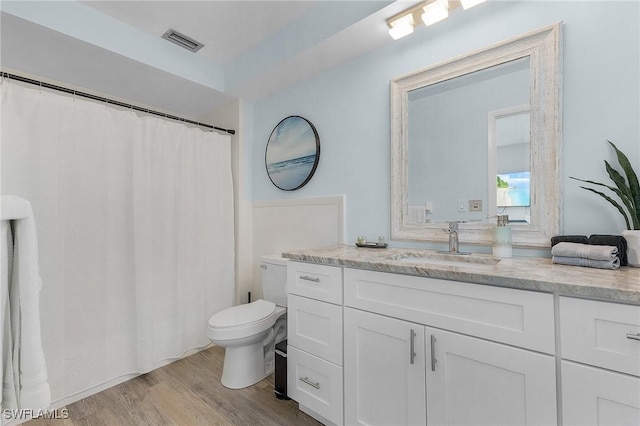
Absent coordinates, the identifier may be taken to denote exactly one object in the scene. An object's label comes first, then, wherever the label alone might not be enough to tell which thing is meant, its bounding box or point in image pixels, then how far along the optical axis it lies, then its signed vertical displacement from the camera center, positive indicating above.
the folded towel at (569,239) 1.16 -0.11
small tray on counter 1.77 -0.19
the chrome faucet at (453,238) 1.52 -0.13
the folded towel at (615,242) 1.09 -0.11
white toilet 1.80 -0.74
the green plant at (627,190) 1.11 +0.09
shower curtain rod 1.56 +0.76
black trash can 1.70 -0.92
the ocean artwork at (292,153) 2.23 +0.51
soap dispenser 1.37 -0.13
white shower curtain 1.67 -0.09
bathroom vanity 0.83 -0.45
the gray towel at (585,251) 1.04 -0.14
